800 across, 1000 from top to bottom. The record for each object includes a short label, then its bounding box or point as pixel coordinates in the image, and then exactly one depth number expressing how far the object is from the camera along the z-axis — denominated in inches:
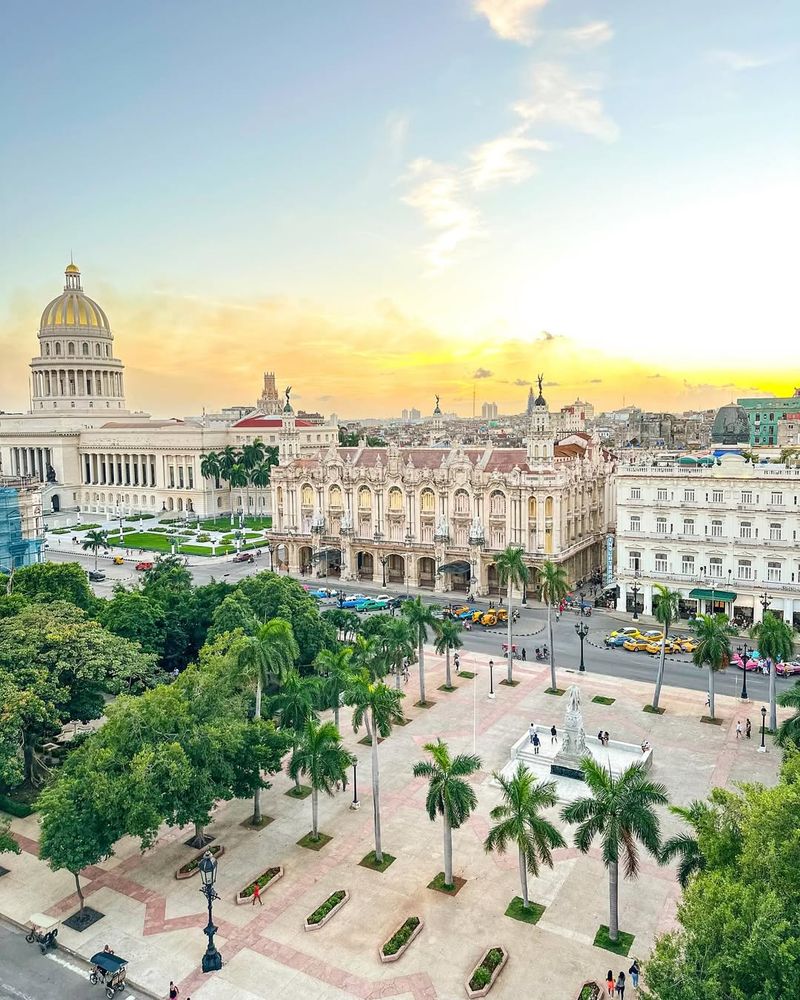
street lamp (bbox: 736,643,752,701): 2156.7
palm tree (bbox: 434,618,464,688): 2209.6
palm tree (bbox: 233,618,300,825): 1685.5
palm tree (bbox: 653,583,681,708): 2111.2
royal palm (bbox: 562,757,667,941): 1146.7
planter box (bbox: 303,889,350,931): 1254.3
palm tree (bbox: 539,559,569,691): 2444.6
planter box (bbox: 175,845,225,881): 1411.2
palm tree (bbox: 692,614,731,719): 1962.4
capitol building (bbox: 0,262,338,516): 6195.9
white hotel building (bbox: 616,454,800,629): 2746.1
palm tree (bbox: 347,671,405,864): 1517.0
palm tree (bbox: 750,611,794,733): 1895.9
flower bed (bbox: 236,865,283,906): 1328.7
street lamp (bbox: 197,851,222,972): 1166.3
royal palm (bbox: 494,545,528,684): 2492.9
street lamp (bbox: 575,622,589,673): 2442.2
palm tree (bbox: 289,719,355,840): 1425.9
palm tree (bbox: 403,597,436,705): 2186.3
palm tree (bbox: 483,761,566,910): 1202.0
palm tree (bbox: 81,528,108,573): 4340.6
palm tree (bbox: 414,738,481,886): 1285.7
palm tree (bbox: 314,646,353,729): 1774.1
